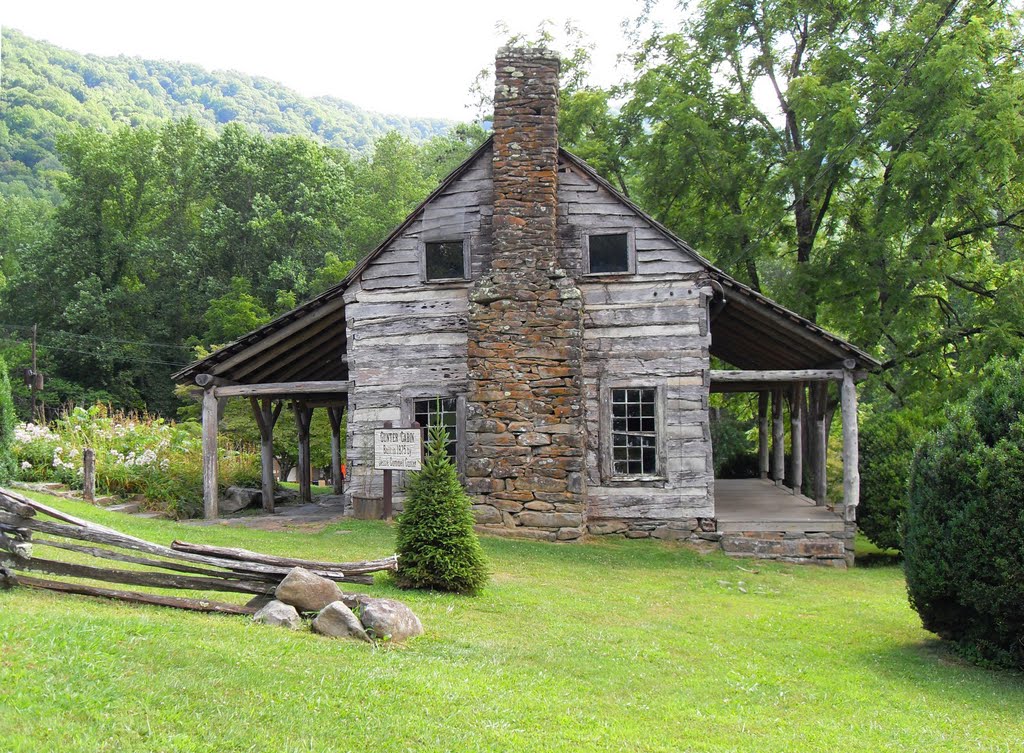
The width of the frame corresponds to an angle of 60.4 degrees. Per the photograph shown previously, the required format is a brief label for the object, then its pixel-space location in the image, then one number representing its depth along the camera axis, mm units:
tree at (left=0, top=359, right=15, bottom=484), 14407
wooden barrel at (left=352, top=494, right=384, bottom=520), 15984
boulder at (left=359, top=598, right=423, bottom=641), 7277
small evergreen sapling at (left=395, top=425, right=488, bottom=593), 9664
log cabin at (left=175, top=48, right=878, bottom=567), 14766
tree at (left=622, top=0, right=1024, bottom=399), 18547
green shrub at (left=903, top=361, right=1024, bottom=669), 8172
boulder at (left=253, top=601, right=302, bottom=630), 7242
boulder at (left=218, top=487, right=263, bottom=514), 18812
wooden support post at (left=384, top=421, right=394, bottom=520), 15227
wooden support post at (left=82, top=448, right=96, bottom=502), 15273
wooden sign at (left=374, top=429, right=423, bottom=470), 14469
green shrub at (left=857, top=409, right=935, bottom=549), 16094
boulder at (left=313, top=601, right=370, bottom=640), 7195
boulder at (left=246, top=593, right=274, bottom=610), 7629
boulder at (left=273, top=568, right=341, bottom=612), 7586
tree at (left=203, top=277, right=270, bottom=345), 35500
